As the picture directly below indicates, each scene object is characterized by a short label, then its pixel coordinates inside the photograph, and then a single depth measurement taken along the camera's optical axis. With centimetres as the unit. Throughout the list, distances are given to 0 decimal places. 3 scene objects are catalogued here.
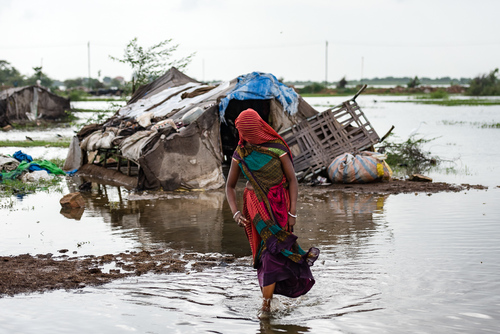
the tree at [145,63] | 1938
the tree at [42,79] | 6740
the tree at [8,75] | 7569
